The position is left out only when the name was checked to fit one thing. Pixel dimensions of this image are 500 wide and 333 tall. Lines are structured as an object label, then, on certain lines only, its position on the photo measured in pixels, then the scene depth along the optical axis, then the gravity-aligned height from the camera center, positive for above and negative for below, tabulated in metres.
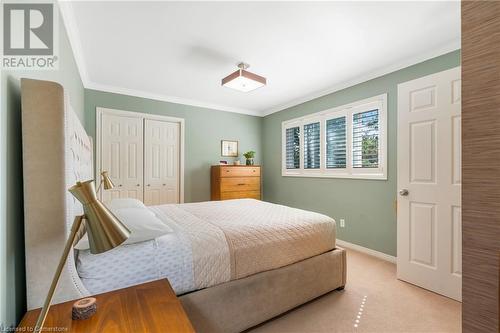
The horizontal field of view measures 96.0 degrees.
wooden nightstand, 0.83 -0.60
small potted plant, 4.76 +0.21
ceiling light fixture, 2.69 +1.06
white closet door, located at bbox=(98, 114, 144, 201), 3.69 +0.19
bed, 0.99 -0.54
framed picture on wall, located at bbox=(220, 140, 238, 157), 4.79 +0.39
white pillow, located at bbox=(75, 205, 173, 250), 1.33 -0.40
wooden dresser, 4.29 -0.32
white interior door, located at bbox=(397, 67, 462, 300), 2.04 -0.16
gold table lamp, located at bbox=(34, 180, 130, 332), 0.66 -0.17
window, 3.11 +0.39
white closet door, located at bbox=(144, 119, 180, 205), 4.04 +0.07
